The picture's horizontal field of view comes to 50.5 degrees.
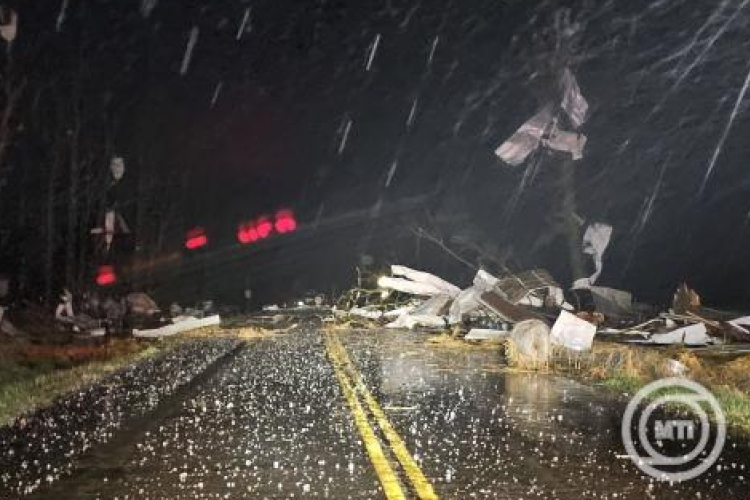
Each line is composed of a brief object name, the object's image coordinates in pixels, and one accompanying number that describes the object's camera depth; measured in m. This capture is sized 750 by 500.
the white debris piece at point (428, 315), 32.03
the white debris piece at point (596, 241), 26.56
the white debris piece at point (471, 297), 28.28
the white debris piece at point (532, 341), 17.30
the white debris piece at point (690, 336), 18.14
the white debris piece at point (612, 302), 24.91
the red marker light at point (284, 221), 64.90
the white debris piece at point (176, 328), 30.38
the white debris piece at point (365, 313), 38.31
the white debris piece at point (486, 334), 24.62
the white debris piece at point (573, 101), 24.67
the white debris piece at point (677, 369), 13.76
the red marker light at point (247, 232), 71.19
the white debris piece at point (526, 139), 26.47
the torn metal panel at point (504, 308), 24.03
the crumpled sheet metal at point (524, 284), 26.23
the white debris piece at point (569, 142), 25.36
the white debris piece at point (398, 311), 35.50
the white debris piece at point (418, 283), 33.06
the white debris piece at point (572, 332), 17.92
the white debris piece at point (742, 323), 18.28
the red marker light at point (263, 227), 71.50
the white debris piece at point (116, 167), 39.41
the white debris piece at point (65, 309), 29.84
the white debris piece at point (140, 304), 40.53
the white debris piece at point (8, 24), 22.66
